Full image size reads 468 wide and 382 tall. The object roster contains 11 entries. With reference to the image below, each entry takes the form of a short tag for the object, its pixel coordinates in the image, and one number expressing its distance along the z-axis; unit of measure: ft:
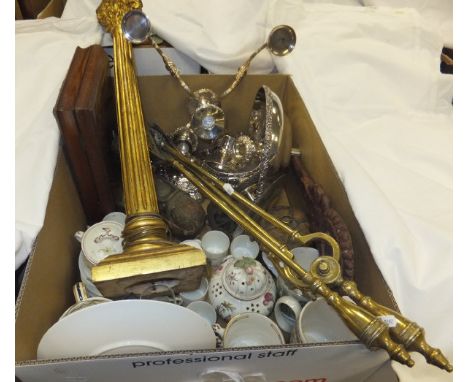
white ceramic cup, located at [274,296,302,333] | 2.04
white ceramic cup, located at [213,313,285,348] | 1.93
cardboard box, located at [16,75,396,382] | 1.41
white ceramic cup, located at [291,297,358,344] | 1.98
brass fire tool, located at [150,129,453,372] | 1.34
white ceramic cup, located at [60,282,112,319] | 1.78
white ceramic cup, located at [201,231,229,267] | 2.31
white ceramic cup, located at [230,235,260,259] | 2.36
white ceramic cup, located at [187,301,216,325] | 2.08
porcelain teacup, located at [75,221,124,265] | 2.00
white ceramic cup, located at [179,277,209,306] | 2.08
